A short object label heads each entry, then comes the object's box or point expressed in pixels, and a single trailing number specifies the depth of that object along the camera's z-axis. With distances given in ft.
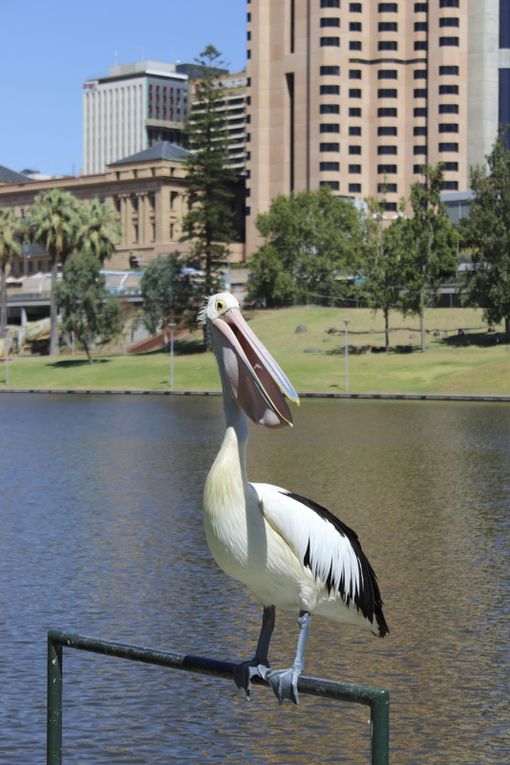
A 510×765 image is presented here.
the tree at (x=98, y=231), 361.10
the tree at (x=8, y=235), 375.25
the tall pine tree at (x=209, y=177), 361.71
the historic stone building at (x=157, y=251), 630.33
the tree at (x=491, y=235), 295.28
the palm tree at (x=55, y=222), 354.54
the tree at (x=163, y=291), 377.91
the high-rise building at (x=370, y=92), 607.37
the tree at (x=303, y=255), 408.05
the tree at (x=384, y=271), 309.01
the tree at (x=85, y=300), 342.03
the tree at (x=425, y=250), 301.22
